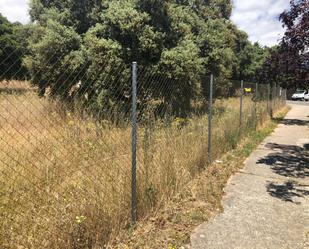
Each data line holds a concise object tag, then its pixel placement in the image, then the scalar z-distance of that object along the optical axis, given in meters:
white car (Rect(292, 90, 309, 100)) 32.52
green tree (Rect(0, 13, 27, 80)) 12.56
